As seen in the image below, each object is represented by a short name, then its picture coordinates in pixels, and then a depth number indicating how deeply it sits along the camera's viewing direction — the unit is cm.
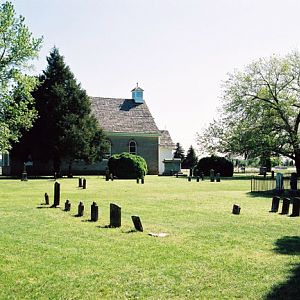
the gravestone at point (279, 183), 2590
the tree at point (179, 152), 9900
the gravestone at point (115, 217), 1292
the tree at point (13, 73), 3781
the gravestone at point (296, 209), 1602
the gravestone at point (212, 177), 4038
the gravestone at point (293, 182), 2528
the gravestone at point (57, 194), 1819
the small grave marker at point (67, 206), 1671
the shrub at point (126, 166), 4238
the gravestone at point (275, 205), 1725
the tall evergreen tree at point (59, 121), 4481
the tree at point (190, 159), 9251
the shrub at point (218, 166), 5319
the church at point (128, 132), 5506
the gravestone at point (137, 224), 1221
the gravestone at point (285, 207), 1656
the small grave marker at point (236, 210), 1607
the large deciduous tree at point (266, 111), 4156
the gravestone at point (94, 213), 1407
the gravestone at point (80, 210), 1528
